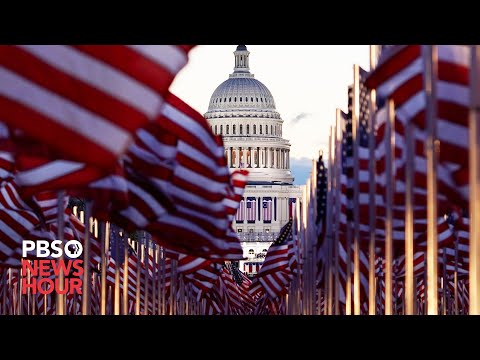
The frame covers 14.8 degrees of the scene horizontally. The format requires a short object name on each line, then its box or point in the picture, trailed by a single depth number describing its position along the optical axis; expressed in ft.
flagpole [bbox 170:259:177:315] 168.94
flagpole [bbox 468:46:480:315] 63.31
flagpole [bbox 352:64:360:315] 109.40
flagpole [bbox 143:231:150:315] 149.79
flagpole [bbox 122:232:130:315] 137.08
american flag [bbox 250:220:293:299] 207.21
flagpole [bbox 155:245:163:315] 166.40
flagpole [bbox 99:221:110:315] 116.16
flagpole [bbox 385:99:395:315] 94.07
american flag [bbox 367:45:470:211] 70.38
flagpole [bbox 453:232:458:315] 157.75
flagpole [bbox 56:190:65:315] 88.17
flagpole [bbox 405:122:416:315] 88.94
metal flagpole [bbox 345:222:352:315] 124.57
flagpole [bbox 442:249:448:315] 152.97
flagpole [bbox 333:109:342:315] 129.18
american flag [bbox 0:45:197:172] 65.92
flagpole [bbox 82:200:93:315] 95.20
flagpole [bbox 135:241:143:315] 141.98
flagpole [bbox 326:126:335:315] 140.67
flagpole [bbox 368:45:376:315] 101.44
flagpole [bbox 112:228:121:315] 126.68
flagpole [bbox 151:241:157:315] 158.61
